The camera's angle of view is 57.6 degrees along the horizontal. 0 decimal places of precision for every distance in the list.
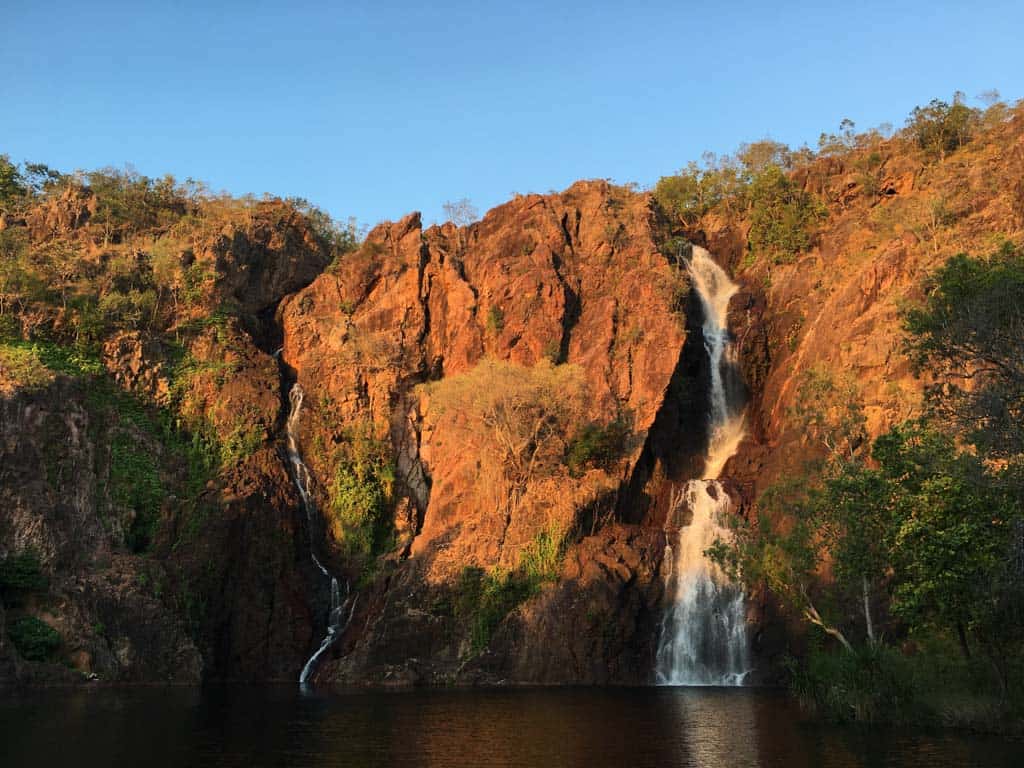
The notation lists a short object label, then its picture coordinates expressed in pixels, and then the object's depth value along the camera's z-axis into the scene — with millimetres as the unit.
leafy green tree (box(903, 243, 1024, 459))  26797
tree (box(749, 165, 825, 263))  69625
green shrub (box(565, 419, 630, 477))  56062
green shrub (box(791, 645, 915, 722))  28656
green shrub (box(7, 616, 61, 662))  44469
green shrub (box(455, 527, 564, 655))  52188
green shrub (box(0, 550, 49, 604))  46375
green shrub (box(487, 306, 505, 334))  65312
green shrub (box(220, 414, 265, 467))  58488
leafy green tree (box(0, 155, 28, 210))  69812
